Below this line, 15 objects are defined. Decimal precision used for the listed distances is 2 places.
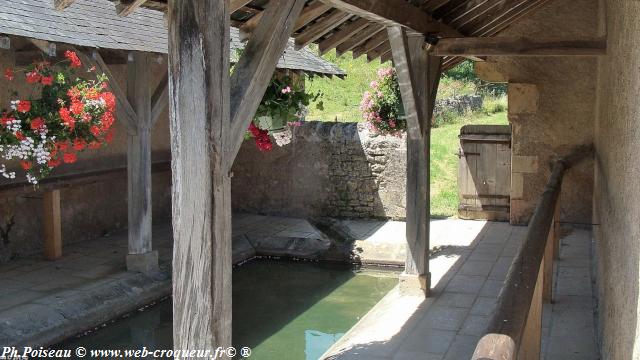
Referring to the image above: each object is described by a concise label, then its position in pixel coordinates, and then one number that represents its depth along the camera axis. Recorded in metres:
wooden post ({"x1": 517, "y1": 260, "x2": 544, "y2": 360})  2.73
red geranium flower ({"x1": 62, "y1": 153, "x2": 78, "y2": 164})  5.61
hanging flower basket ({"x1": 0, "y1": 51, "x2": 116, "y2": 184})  5.30
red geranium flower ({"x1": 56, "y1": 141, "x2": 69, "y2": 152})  5.47
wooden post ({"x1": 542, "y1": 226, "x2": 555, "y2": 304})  5.23
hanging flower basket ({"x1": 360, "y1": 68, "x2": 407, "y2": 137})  8.07
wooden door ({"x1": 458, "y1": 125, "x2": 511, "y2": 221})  9.59
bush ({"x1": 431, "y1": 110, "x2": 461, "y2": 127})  16.05
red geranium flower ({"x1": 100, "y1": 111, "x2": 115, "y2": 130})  5.50
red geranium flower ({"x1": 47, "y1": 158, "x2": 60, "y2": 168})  5.50
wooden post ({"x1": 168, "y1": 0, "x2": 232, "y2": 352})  2.56
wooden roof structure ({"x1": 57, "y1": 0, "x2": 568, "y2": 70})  3.96
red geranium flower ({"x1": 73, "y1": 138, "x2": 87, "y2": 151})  5.49
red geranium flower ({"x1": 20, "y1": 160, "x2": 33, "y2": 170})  5.31
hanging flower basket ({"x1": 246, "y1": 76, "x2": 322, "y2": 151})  5.05
